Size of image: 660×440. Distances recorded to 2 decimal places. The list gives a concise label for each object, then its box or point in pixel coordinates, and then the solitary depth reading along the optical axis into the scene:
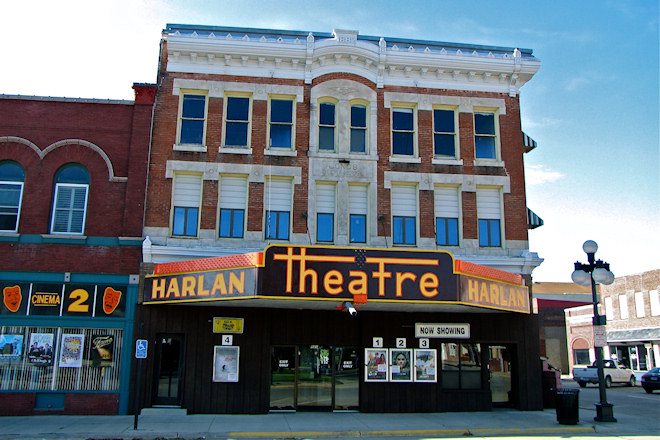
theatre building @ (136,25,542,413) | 18.38
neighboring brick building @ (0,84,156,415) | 17.78
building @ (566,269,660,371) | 41.59
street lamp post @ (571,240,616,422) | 17.41
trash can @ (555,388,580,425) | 16.77
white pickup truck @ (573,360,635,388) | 34.28
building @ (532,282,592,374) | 50.91
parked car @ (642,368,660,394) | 28.98
